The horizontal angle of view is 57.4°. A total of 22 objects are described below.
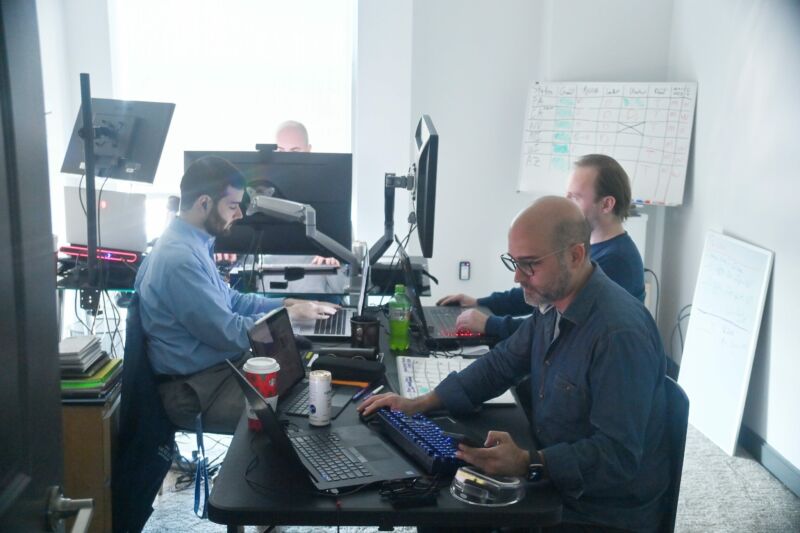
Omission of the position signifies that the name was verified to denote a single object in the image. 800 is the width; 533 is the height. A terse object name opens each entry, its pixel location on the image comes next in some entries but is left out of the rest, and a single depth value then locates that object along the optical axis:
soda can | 1.62
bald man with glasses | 1.44
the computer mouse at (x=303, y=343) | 2.19
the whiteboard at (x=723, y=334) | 3.16
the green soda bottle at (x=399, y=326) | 2.22
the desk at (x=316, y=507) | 1.29
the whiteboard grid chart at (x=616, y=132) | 4.00
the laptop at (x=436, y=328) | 2.28
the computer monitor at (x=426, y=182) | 1.95
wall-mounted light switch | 4.56
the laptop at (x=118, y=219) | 3.03
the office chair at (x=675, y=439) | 1.57
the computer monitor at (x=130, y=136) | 3.06
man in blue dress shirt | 2.24
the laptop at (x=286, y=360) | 1.74
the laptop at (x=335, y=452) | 1.37
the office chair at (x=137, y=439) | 2.21
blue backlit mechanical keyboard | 1.41
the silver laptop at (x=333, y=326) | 2.33
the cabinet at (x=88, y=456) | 2.25
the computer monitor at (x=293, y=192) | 2.77
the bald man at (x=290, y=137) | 3.81
